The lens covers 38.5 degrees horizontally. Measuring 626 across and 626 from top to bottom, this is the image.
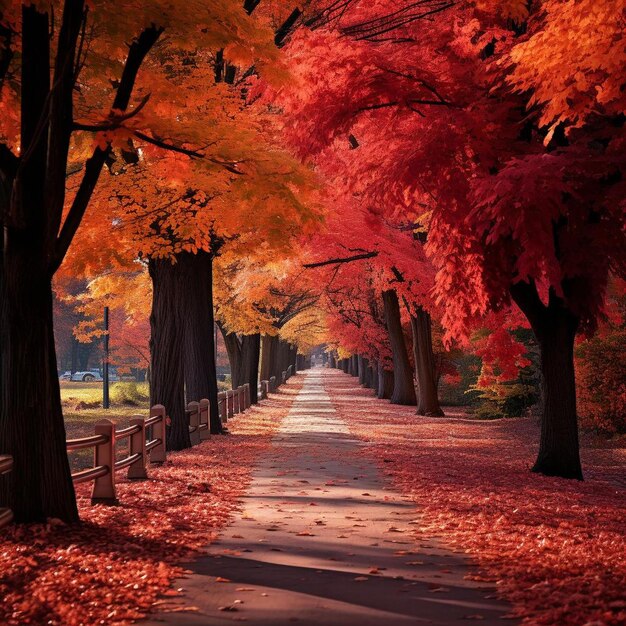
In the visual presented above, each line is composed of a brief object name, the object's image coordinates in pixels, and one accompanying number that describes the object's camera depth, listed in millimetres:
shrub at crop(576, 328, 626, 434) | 23875
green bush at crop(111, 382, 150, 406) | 56253
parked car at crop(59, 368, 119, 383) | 101125
